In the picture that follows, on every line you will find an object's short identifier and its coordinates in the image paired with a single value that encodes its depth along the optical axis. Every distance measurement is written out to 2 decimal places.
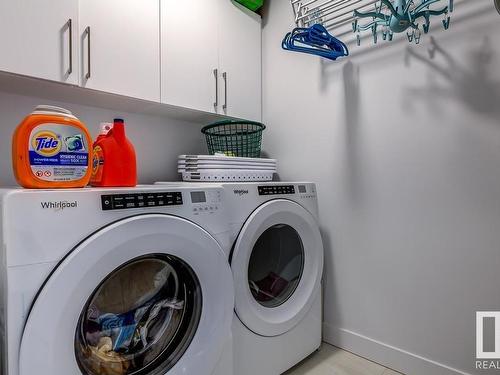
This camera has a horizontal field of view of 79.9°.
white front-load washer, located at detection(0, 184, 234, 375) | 0.66
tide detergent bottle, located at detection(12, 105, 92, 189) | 0.80
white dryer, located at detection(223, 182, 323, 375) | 1.19
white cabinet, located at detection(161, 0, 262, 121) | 1.39
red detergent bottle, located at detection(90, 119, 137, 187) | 0.97
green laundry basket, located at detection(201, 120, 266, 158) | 1.61
